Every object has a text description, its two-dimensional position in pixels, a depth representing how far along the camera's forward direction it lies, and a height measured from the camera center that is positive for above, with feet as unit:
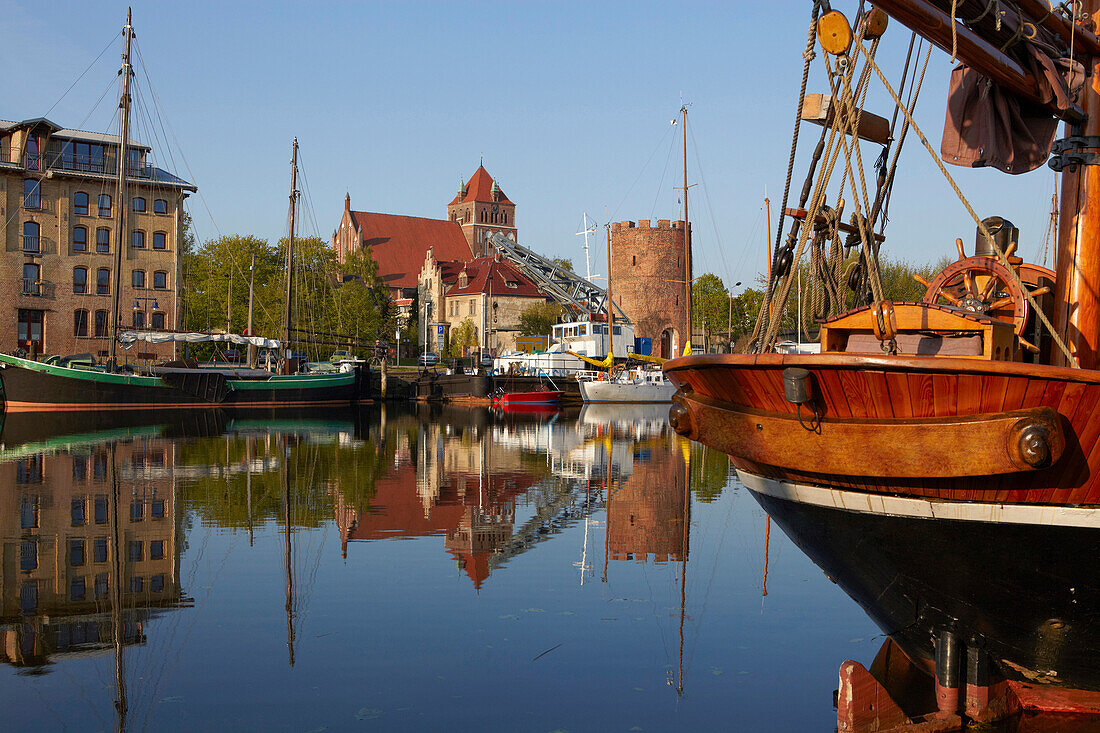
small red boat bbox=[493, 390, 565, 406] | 143.95 -5.99
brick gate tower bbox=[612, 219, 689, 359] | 216.33 +17.36
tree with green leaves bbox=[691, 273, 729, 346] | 235.40 +13.55
